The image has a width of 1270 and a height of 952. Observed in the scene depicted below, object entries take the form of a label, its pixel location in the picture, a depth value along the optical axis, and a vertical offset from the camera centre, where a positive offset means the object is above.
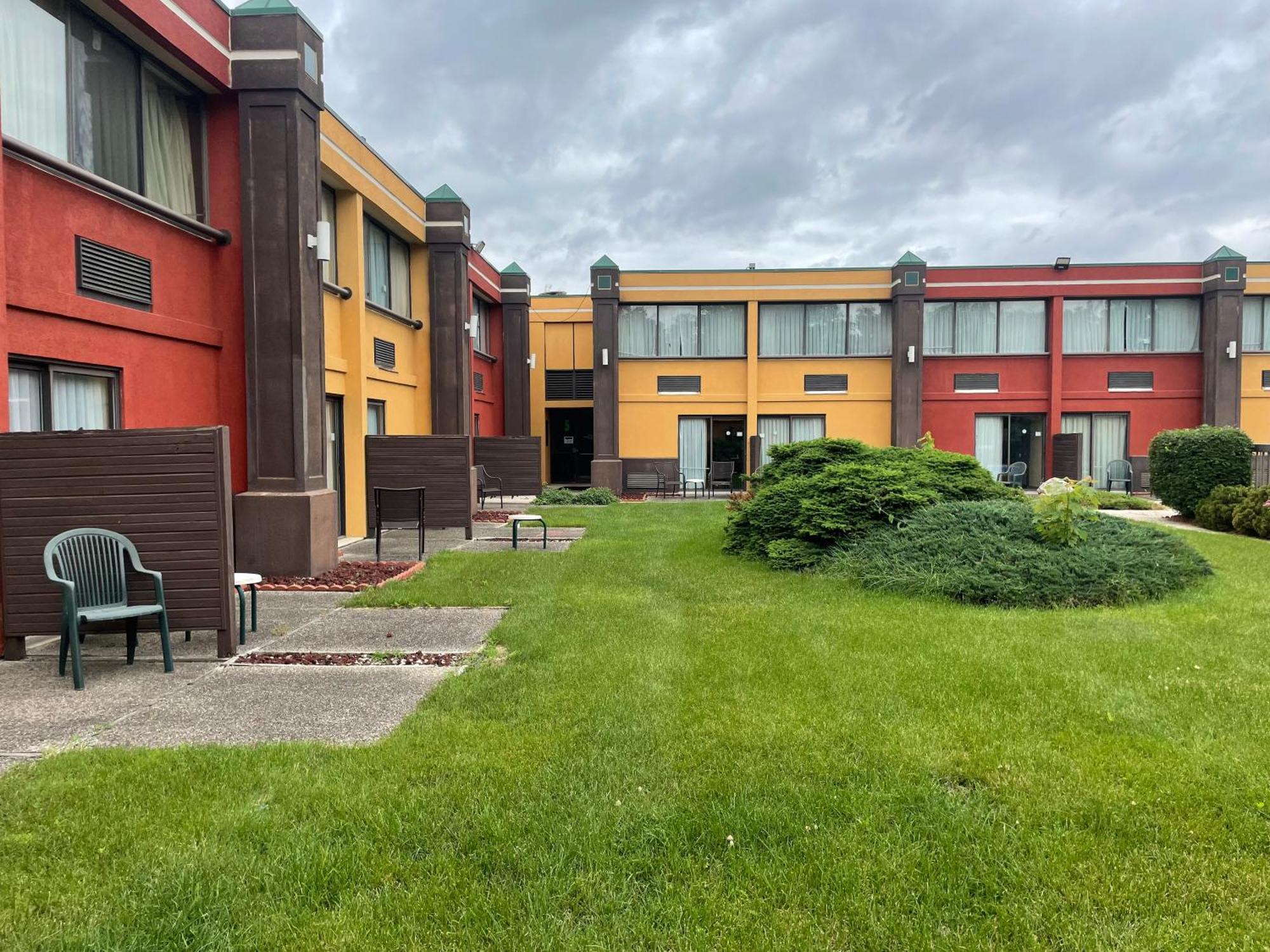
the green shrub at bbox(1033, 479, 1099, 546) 8.52 -0.65
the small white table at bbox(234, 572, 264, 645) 6.39 -1.01
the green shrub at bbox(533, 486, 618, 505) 20.91 -1.14
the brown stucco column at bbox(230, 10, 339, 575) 9.38 +1.87
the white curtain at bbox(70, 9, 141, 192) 7.66 +3.46
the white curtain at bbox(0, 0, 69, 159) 6.84 +3.32
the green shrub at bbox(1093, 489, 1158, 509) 18.59 -1.21
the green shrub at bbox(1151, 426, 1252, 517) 15.04 -0.27
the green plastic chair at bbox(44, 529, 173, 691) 5.46 -0.82
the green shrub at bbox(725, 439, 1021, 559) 9.76 -0.50
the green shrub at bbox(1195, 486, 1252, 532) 13.80 -1.01
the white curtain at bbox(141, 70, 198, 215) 8.67 +3.43
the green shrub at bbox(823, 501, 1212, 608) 7.62 -1.13
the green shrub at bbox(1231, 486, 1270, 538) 12.59 -1.03
